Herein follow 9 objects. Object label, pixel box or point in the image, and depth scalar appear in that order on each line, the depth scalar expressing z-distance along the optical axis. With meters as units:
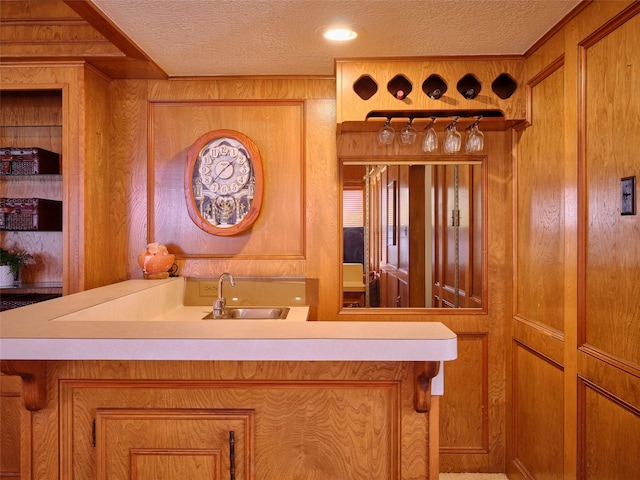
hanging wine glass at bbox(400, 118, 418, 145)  2.51
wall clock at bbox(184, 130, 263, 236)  2.91
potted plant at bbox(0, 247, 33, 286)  2.69
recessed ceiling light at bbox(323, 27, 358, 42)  2.24
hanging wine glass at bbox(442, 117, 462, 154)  2.47
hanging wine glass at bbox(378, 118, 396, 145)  2.53
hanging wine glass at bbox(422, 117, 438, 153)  2.49
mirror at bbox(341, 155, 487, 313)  2.89
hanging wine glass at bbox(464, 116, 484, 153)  2.47
